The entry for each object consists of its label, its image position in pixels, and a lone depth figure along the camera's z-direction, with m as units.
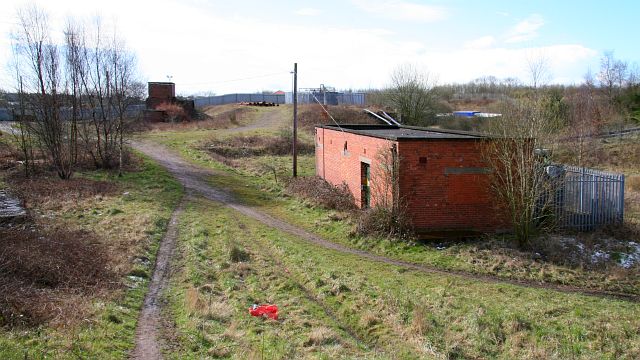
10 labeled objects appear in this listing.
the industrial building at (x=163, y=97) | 55.66
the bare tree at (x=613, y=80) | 53.56
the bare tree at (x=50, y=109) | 23.65
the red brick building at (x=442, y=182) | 15.07
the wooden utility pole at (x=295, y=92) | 26.08
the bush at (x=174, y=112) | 53.27
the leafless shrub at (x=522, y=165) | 13.71
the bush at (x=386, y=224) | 14.94
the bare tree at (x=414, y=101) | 44.78
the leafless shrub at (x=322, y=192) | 19.12
